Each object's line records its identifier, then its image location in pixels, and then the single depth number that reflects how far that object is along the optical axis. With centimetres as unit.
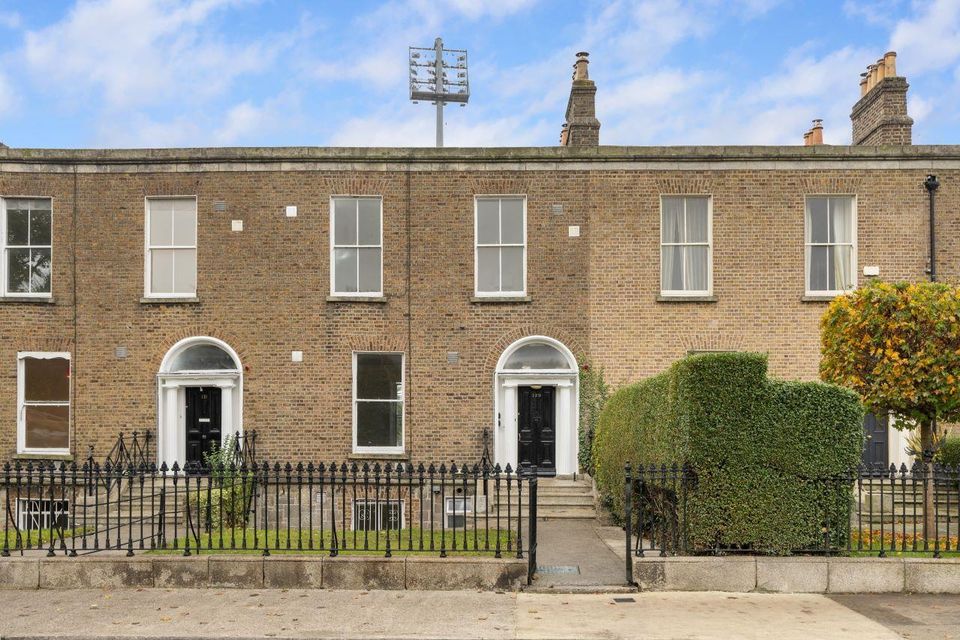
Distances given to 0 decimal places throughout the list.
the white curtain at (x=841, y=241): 1889
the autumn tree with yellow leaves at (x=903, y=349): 1270
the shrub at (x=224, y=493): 1560
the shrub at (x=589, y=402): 1842
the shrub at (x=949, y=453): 1667
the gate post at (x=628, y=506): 1036
